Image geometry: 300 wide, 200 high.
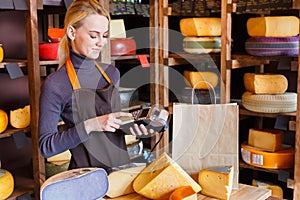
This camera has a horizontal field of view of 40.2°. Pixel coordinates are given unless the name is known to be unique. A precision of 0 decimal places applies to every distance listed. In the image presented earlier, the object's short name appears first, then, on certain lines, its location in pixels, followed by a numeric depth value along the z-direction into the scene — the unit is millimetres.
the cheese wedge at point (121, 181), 1302
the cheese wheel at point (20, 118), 2078
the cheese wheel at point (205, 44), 2711
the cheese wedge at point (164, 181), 1252
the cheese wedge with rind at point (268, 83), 2539
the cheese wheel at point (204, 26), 2672
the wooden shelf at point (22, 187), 2075
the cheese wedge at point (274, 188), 2598
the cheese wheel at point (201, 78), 2771
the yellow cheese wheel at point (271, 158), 2494
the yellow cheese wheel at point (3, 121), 1991
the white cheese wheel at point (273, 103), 2480
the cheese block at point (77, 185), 973
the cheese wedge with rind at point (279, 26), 2414
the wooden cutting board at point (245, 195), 1310
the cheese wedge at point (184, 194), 1179
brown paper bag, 1390
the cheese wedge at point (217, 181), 1290
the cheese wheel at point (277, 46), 2416
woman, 1335
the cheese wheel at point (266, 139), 2547
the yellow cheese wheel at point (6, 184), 1957
